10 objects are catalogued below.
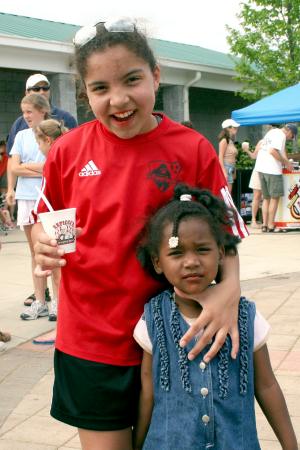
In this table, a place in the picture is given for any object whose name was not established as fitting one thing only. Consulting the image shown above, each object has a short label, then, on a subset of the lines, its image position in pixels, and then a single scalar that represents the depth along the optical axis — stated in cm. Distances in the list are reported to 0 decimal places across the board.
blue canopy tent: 1173
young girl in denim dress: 221
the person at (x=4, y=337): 544
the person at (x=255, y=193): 1238
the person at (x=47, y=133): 541
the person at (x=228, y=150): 1298
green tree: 1883
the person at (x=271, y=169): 1157
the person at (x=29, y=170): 593
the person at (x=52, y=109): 636
